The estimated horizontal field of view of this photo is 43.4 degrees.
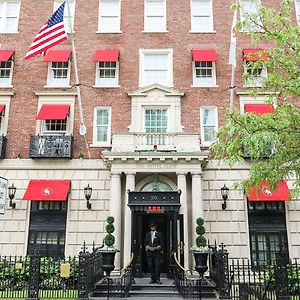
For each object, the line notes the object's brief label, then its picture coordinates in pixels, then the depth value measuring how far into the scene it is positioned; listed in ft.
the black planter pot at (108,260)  46.69
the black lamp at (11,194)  64.80
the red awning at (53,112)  66.85
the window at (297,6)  75.09
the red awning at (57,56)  70.69
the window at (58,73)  72.59
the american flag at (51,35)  60.70
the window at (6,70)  72.79
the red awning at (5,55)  70.59
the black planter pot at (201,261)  46.63
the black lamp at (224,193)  64.08
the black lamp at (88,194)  64.44
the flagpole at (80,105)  65.92
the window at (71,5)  76.56
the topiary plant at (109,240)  48.16
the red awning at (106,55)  71.15
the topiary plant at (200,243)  48.18
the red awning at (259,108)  66.39
